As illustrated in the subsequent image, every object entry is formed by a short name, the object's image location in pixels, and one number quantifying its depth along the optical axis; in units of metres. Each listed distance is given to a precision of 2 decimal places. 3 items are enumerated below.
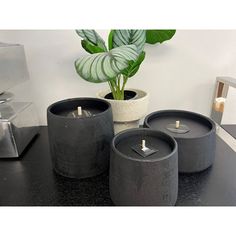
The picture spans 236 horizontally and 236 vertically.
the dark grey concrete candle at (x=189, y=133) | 0.43
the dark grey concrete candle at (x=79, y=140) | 0.41
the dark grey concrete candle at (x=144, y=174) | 0.33
